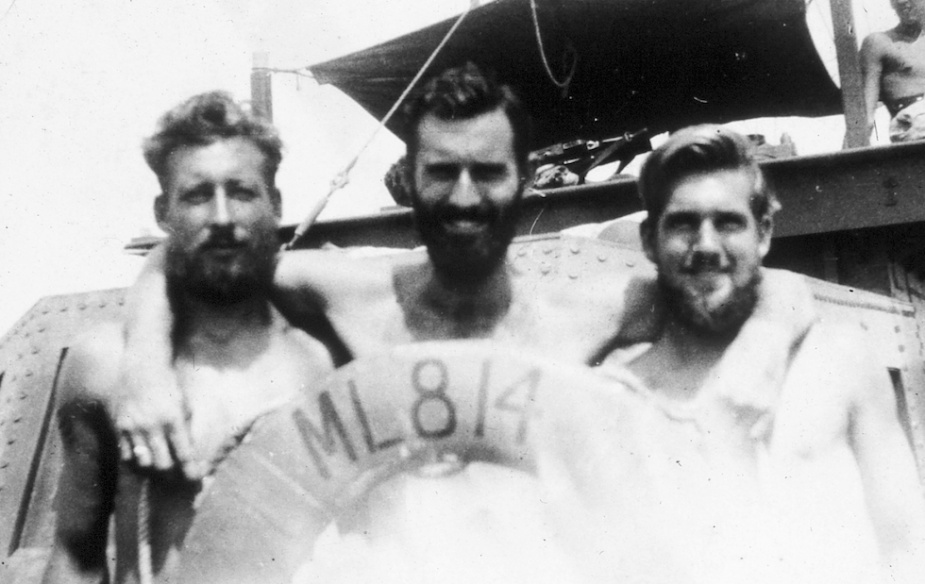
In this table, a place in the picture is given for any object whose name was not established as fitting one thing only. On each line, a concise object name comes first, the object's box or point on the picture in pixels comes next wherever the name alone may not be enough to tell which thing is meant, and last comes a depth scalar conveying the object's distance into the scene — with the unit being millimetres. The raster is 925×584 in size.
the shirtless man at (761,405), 1847
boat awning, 4430
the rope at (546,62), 4324
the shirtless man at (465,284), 2033
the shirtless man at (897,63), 3896
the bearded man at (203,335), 2037
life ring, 1644
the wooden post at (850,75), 3582
